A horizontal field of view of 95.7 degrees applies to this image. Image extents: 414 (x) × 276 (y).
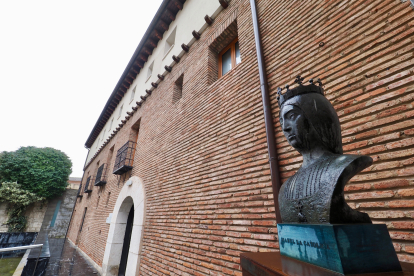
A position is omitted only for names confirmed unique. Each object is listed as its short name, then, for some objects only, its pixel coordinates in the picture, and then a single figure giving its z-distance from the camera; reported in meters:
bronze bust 1.01
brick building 1.71
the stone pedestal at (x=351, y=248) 0.80
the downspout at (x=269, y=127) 2.23
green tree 17.14
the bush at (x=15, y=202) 15.17
